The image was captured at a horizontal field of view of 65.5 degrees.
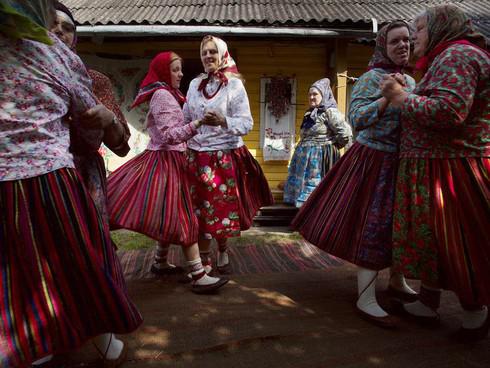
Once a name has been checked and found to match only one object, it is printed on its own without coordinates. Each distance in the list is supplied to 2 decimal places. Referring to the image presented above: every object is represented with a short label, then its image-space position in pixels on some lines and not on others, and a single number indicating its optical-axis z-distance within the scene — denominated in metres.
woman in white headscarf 2.98
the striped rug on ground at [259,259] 3.48
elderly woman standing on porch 5.16
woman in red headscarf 2.58
